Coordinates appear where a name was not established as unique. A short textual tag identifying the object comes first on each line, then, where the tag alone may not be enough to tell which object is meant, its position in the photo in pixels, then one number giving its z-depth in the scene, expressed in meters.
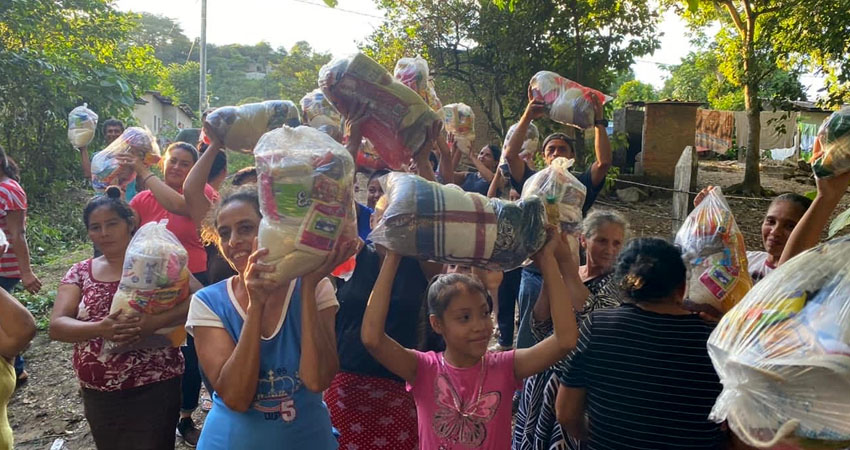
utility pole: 18.27
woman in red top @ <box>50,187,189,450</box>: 2.40
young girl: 2.16
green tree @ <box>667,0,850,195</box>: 5.58
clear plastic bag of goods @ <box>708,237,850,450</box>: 1.31
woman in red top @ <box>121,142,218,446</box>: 3.36
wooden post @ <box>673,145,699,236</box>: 5.68
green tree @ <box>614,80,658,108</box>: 18.73
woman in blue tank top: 1.81
